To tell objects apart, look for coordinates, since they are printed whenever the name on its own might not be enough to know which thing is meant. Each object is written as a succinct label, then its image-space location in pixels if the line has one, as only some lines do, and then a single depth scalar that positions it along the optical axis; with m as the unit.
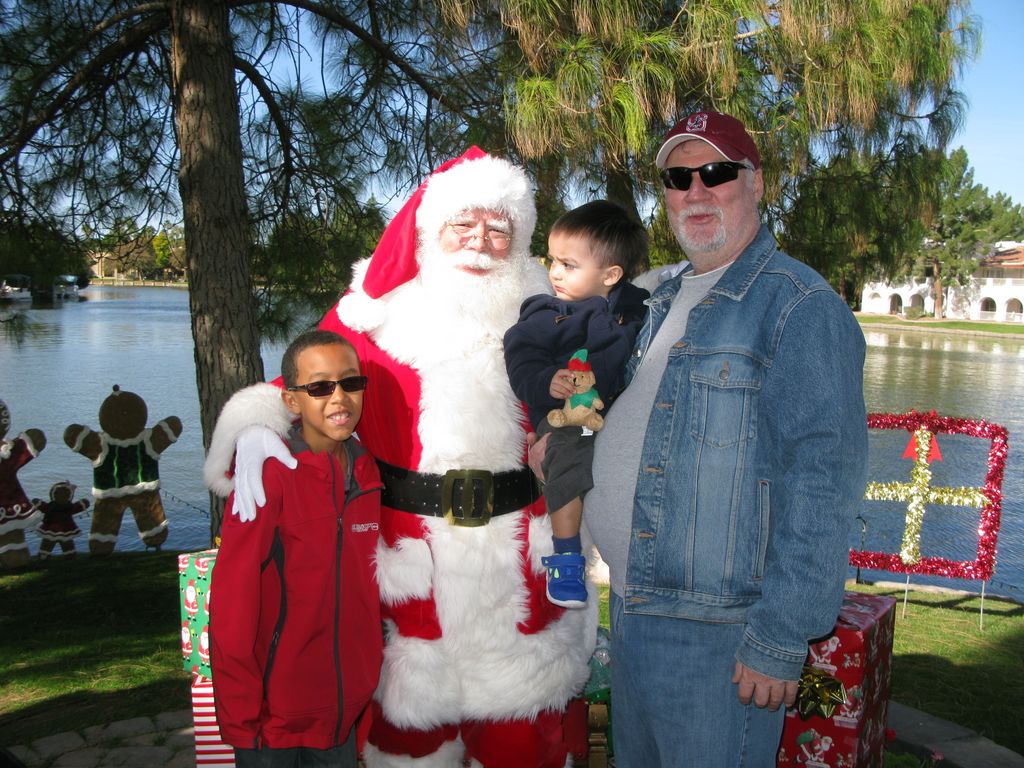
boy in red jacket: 1.91
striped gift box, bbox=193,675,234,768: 2.47
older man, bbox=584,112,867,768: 1.43
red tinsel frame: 4.60
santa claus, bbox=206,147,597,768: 2.16
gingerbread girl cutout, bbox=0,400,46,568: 5.56
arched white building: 45.62
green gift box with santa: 2.48
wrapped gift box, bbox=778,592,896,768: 2.39
